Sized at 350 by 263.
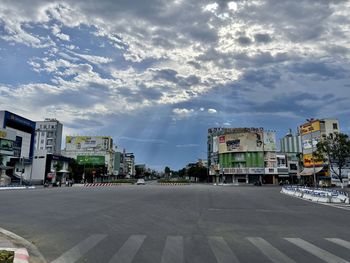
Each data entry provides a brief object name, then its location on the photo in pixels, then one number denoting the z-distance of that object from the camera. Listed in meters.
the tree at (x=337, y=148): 60.19
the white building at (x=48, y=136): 127.75
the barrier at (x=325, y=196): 27.09
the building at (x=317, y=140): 80.81
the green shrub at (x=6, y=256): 6.38
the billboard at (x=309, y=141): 81.56
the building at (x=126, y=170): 188.00
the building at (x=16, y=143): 66.94
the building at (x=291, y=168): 107.19
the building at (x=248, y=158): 107.06
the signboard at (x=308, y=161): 80.00
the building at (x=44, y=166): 88.06
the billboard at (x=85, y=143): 140.50
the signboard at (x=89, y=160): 90.81
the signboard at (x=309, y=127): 82.81
